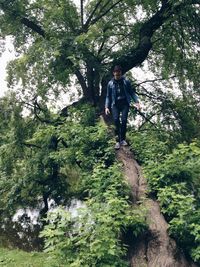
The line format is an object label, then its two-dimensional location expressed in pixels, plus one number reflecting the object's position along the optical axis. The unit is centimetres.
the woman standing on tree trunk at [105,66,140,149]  1024
